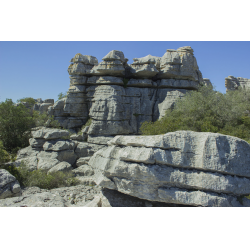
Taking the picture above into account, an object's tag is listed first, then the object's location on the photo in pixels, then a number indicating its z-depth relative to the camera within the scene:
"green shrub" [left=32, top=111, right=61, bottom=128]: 21.83
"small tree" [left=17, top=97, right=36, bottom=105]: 39.88
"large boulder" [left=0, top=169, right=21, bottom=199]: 9.67
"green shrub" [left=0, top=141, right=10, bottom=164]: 13.63
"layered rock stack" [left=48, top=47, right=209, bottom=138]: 21.06
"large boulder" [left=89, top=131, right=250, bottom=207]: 6.41
